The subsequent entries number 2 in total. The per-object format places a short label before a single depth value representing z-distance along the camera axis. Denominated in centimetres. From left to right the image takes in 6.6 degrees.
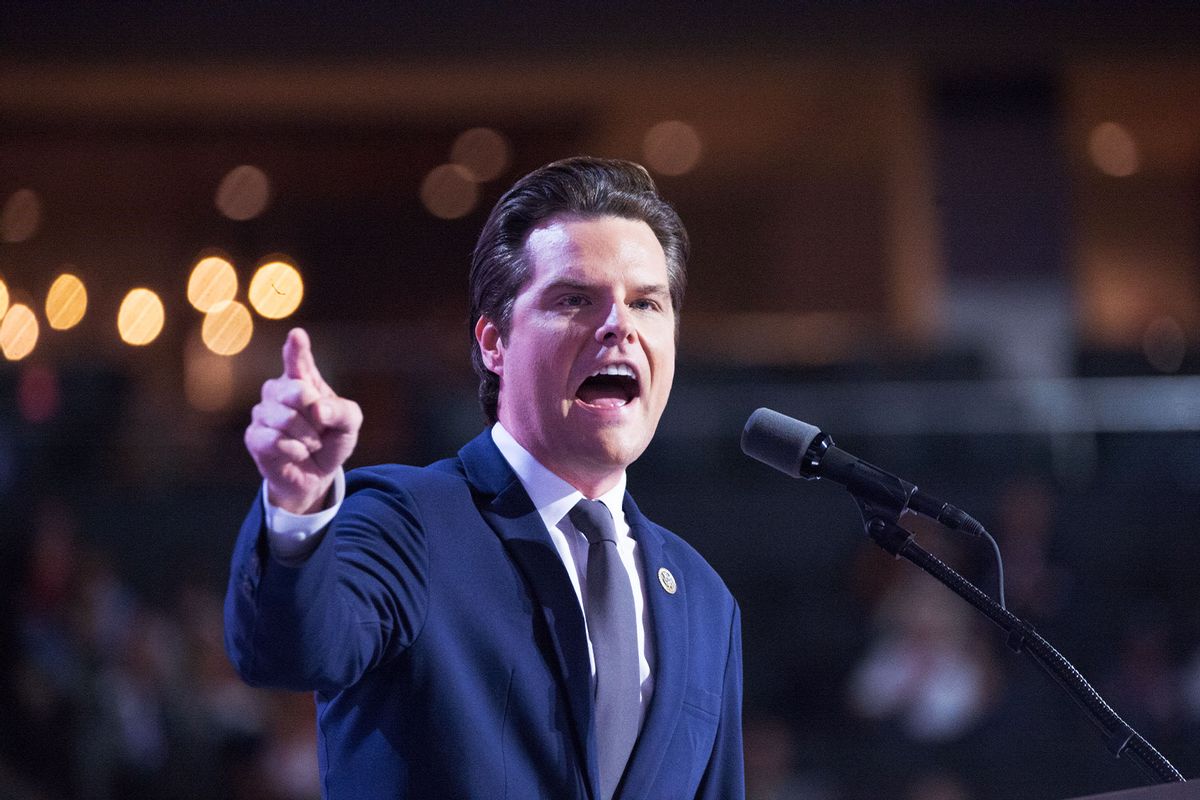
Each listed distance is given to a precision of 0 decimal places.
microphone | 704
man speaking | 685
